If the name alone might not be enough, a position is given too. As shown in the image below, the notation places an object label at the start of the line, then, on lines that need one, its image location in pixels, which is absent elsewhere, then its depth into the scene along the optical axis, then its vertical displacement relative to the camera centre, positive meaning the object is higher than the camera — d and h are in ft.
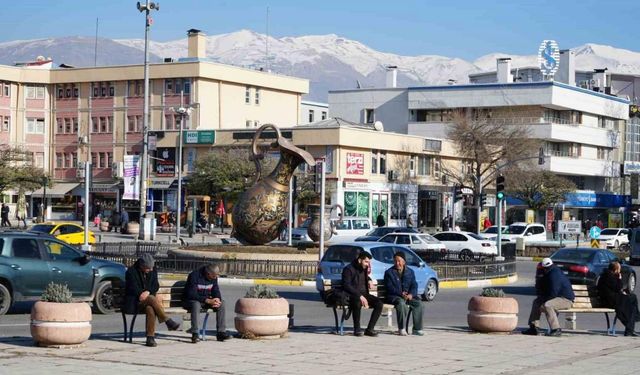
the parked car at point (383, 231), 170.57 -1.40
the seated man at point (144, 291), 54.80 -3.68
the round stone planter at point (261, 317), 57.77 -5.11
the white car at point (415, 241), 142.72 -2.52
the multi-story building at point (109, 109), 280.31 +29.26
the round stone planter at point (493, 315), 64.80 -5.44
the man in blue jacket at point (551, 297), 65.87 -4.43
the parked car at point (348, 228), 182.29 -1.20
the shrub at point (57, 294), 52.34 -3.68
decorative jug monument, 119.03 +2.04
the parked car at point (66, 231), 151.84 -1.88
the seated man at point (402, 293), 63.31 -4.14
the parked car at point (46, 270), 71.51 -3.54
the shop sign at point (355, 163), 246.47 +13.12
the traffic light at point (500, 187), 144.97 +4.67
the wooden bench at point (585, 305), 68.23 -5.19
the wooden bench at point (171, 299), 57.31 -4.30
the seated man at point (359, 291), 61.77 -3.95
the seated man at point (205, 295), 57.06 -3.97
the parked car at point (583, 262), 103.30 -3.70
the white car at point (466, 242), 163.43 -2.94
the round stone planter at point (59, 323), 51.88 -5.01
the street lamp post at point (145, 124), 179.32 +15.90
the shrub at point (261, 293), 58.13 -3.86
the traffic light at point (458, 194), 231.01 +6.00
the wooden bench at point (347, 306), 62.80 -4.86
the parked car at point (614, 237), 205.57 -2.40
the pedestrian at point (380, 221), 216.51 +0.08
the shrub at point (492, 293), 65.10 -4.16
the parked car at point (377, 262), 91.37 -3.51
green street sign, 260.21 +19.56
